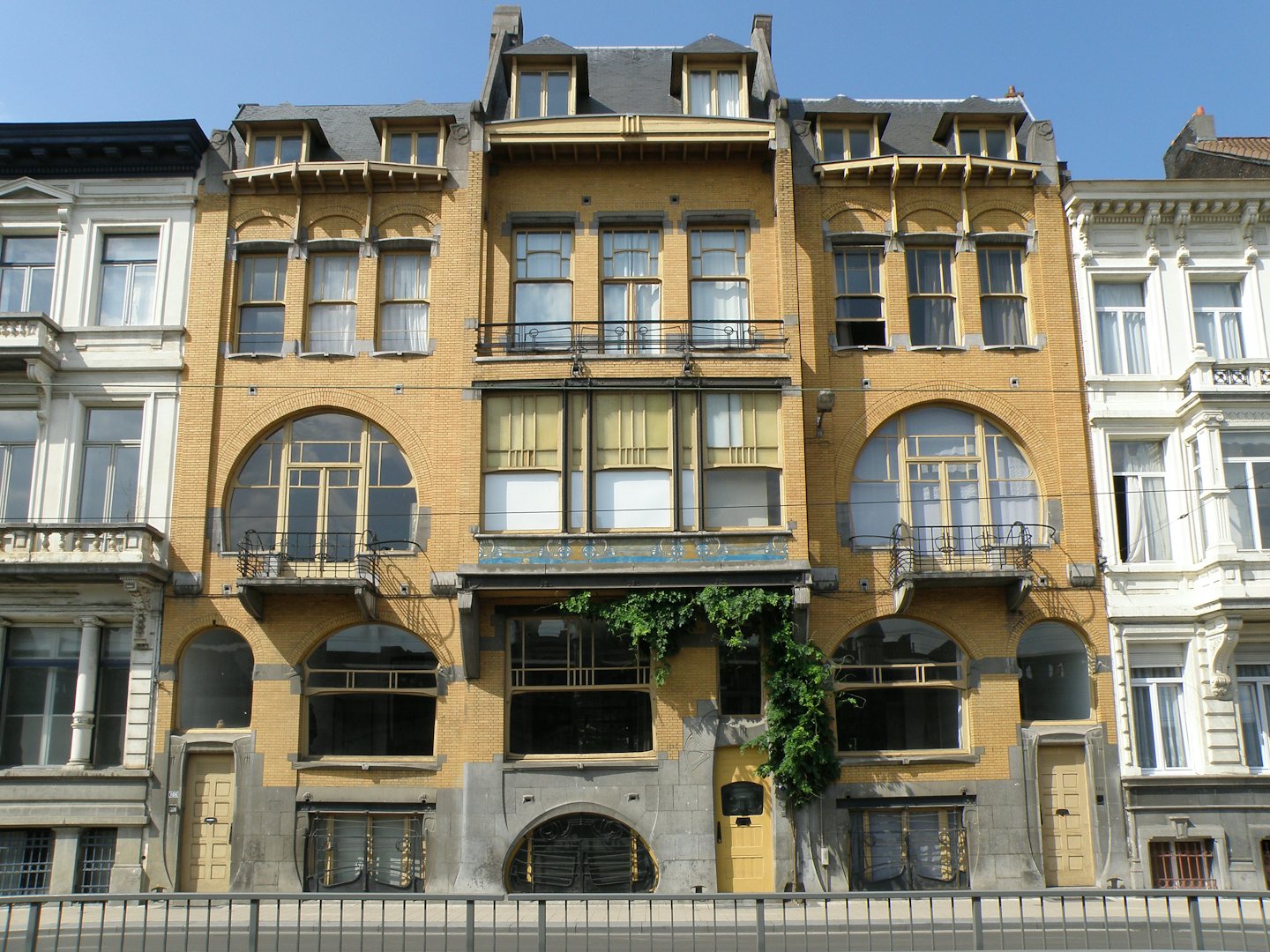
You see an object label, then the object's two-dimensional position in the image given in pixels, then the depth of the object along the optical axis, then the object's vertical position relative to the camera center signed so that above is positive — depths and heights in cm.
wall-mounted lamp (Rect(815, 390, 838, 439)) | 2175 +719
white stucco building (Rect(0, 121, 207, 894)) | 2070 +615
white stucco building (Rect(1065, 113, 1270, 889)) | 2072 +542
